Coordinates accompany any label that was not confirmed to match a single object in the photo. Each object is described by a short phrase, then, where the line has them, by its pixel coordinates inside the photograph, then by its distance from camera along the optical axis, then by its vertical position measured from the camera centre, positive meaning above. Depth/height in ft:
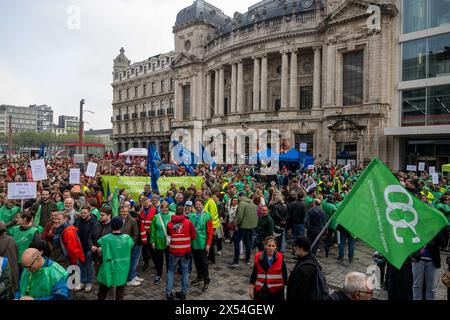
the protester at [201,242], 21.77 -6.17
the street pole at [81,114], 73.91 +10.94
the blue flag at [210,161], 73.06 -0.76
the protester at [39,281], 11.80 -5.00
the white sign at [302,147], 78.79 +3.32
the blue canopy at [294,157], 77.05 +0.64
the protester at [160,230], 22.18 -5.39
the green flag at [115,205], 25.97 -4.24
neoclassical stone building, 90.12 +33.74
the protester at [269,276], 14.33 -5.73
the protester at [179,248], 19.69 -6.00
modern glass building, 81.92 +21.26
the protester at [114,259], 16.81 -5.77
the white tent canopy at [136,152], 115.55 +2.56
